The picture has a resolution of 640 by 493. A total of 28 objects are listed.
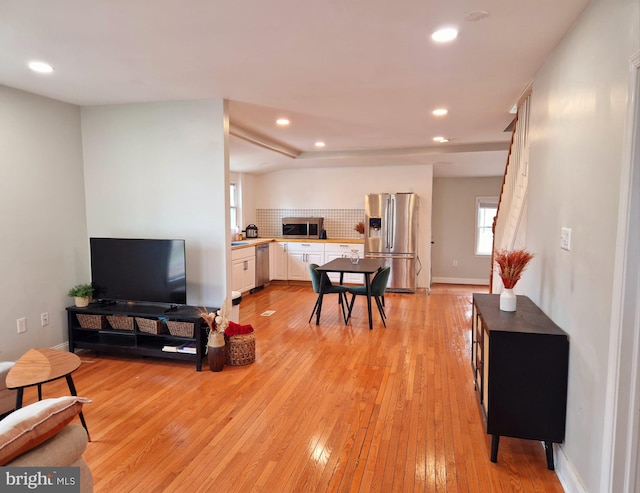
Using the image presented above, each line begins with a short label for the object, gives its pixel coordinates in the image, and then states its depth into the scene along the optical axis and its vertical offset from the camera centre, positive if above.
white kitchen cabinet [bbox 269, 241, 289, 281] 7.87 -0.83
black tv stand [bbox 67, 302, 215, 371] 3.70 -1.09
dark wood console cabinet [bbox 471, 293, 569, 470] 2.16 -0.88
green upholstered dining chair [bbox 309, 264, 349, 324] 5.08 -0.86
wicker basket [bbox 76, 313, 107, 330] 3.91 -1.01
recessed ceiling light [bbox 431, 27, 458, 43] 2.36 +1.09
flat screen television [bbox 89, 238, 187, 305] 3.76 -0.50
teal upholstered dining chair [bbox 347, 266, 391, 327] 4.94 -0.87
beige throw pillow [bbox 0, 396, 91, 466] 1.26 -0.68
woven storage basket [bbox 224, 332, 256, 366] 3.70 -1.21
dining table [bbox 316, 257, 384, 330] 4.87 -0.63
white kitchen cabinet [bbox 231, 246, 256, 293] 6.44 -0.84
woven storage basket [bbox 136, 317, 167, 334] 3.79 -1.02
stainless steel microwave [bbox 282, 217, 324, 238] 7.89 -0.18
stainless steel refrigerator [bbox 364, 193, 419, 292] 7.08 -0.29
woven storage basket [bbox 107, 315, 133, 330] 3.88 -1.01
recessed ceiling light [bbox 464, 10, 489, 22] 2.14 +1.09
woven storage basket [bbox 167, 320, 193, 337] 3.70 -1.02
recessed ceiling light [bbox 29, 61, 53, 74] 2.92 +1.10
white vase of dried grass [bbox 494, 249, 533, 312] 2.53 -0.34
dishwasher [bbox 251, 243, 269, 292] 7.29 -0.88
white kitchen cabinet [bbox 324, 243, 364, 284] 7.58 -0.65
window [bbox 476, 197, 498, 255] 8.09 -0.10
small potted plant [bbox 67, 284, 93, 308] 3.94 -0.75
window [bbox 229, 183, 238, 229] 7.74 +0.25
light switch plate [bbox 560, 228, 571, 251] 2.15 -0.11
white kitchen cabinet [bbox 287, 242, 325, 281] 7.73 -0.77
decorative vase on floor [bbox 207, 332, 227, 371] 3.58 -1.19
